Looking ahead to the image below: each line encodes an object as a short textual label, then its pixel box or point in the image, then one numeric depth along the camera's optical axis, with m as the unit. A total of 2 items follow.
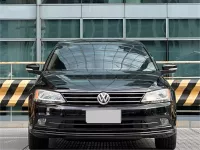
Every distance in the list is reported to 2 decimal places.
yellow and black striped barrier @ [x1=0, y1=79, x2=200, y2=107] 9.42
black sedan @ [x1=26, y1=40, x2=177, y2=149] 5.40
